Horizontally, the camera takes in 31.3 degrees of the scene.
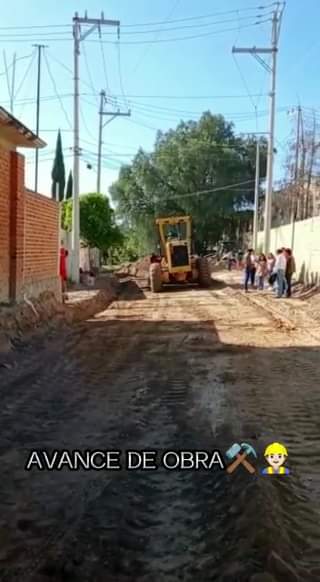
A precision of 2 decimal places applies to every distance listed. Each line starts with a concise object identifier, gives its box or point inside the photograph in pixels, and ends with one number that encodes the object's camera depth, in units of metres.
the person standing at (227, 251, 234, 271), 36.75
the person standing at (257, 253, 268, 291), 22.55
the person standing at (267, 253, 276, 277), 21.48
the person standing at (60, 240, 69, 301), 16.00
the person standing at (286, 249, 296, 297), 18.25
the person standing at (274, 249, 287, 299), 18.14
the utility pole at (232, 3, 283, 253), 25.89
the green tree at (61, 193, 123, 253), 29.95
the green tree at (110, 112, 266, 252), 43.81
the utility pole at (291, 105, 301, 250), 28.06
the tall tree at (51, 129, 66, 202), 47.38
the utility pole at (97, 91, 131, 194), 38.89
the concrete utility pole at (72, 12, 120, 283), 21.94
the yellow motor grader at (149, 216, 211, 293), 23.02
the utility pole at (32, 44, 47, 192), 33.69
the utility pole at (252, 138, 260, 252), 34.34
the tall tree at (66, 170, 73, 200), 49.16
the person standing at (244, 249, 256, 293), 22.06
